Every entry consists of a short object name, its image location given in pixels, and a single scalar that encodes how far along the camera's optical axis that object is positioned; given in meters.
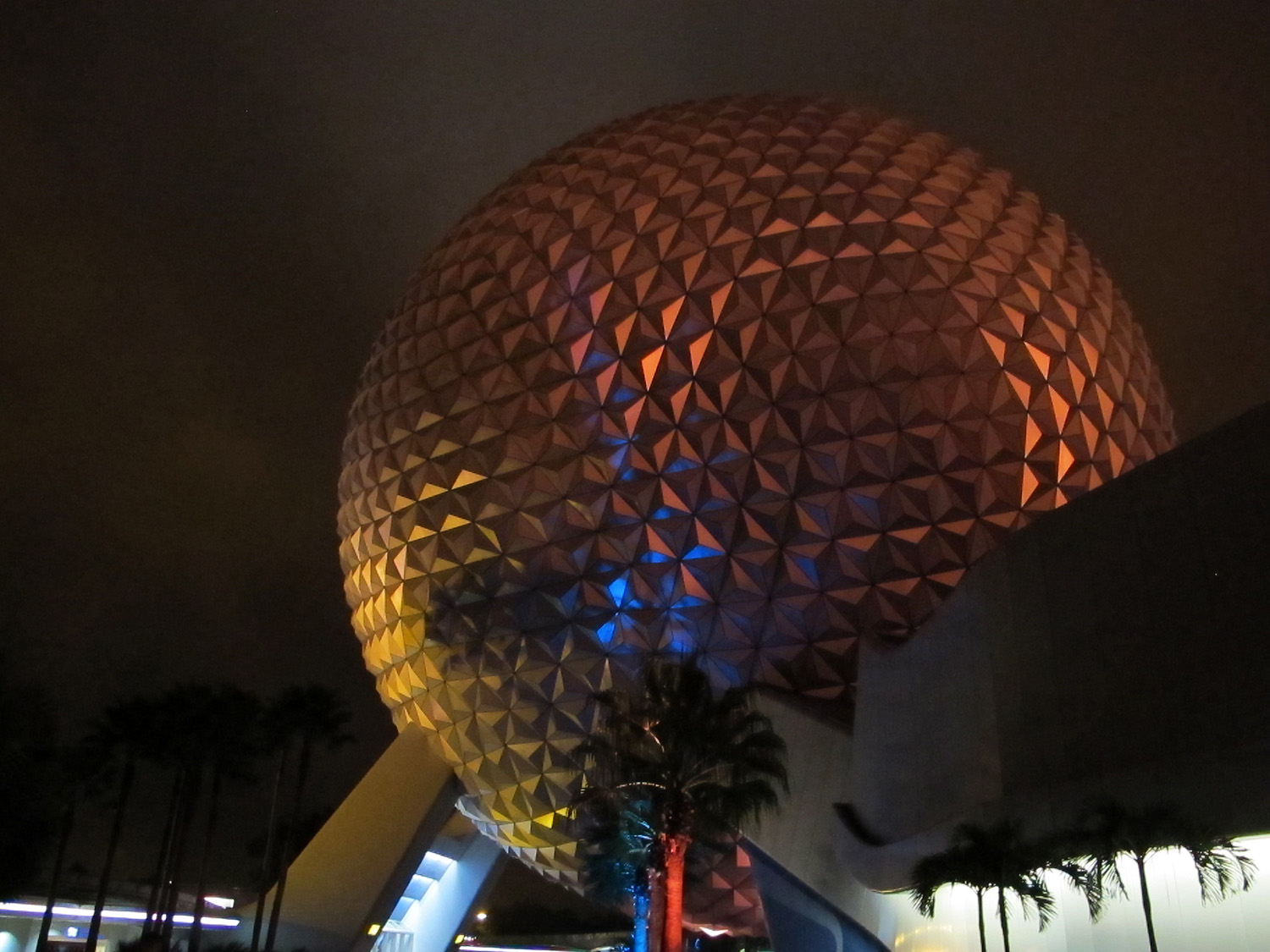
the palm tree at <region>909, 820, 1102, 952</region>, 13.39
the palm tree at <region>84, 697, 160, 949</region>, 29.00
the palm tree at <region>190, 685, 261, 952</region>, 29.30
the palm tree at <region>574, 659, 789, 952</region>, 16.78
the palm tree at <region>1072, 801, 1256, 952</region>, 11.91
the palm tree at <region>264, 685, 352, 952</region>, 29.78
